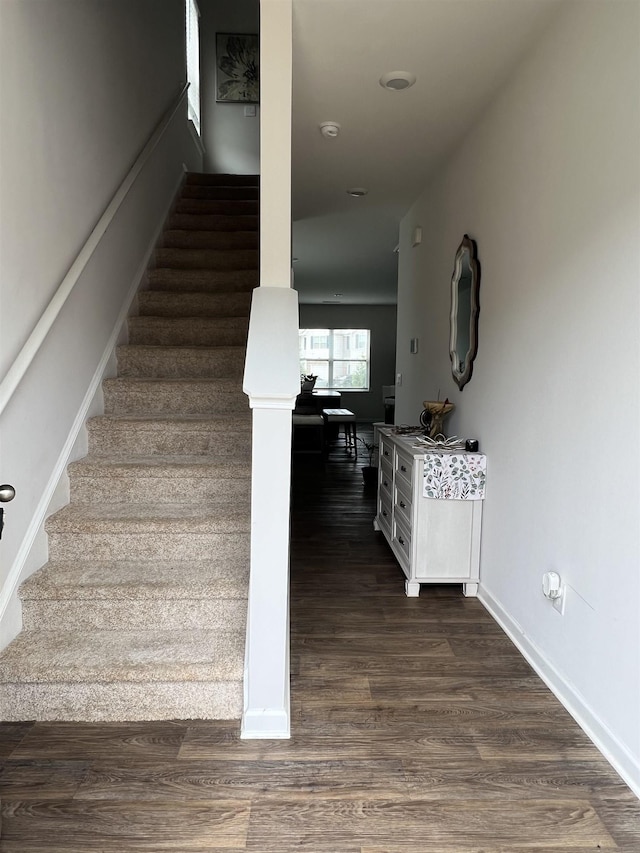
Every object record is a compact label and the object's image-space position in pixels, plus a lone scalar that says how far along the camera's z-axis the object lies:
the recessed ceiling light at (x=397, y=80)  2.45
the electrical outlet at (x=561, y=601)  1.94
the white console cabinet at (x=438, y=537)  2.75
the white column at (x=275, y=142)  1.87
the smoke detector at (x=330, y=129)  2.97
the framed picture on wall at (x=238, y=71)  6.55
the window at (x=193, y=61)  5.68
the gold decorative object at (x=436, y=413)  3.16
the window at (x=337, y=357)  11.61
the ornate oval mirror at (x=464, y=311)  2.90
